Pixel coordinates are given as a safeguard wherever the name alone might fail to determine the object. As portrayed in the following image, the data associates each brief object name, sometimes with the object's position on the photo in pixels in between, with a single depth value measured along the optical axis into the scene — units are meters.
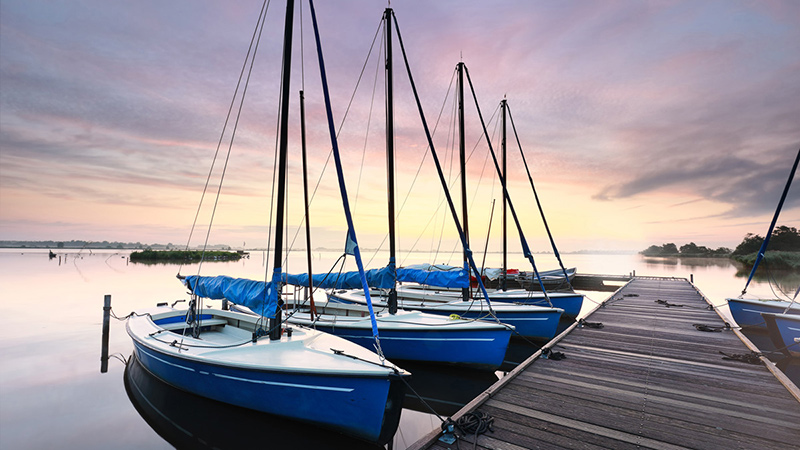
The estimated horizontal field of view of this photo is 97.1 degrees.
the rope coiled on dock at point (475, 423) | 4.53
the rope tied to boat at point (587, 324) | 10.99
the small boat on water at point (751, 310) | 13.48
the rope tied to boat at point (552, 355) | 7.65
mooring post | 11.68
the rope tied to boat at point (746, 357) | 7.28
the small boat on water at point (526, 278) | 25.94
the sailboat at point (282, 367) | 5.88
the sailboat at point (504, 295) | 15.10
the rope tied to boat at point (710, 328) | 10.34
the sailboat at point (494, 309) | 12.58
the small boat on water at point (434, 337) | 9.59
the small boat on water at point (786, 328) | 11.36
